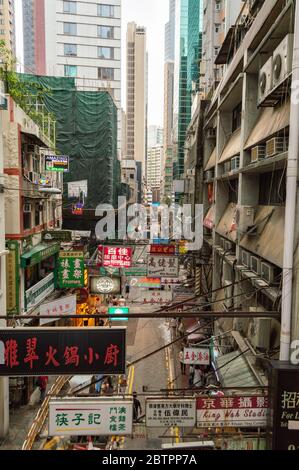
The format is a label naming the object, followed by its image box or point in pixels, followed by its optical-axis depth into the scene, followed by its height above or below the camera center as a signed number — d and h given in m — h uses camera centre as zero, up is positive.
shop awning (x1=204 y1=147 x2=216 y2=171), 16.97 +2.49
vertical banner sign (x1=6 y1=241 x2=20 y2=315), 13.23 -2.92
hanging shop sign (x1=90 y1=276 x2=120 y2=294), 16.11 -3.96
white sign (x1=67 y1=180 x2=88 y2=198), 27.81 +1.58
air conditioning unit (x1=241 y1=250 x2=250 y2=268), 9.43 -1.52
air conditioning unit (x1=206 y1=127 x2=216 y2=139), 18.50 +4.33
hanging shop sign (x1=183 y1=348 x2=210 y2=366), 11.41 -5.31
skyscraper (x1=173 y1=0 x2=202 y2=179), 51.50 +25.59
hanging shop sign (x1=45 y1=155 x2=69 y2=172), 19.91 +2.66
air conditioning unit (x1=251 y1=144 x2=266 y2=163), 8.54 +1.48
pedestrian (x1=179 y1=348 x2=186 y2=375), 16.85 -8.52
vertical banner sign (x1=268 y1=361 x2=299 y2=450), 4.83 -3.02
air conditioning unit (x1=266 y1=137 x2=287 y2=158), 7.19 +1.41
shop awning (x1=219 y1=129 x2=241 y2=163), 12.00 +2.45
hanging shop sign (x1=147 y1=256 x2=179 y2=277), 15.22 -2.79
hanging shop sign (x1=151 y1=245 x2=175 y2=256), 15.77 -2.10
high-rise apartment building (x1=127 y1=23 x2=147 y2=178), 144.38 +54.17
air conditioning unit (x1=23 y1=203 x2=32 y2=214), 16.08 -0.11
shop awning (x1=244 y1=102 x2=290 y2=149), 7.33 +2.18
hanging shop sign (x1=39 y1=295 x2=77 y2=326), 13.18 -4.16
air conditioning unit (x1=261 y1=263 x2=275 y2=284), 7.50 -1.54
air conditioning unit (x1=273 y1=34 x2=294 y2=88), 6.20 +2.99
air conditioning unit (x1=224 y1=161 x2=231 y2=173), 13.96 +1.82
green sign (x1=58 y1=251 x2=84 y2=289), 17.38 -3.43
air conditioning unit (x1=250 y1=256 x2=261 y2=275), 8.30 -1.53
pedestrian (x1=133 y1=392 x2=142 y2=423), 12.26 -7.91
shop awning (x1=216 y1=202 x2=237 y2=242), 11.68 -0.72
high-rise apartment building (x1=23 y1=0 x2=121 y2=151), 38.72 +20.51
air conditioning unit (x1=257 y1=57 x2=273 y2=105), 7.37 +3.05
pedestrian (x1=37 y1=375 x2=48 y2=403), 15.54 -8.82
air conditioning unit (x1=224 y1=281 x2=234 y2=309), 11.32 -3.23
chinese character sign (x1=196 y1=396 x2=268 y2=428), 5.46 -3.50
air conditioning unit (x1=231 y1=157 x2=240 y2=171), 11.13 +1.56
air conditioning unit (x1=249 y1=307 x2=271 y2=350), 7.46 -2.92
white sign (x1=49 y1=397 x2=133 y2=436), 5.33 -3.47
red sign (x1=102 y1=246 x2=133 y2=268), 16.31 -2.55
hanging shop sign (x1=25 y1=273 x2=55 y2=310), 15.19 -4.40
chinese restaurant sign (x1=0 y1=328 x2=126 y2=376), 5.32 -2.38
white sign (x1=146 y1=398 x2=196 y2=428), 5.54 -3.57
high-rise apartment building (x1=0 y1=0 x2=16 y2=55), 75.88 +44.17
